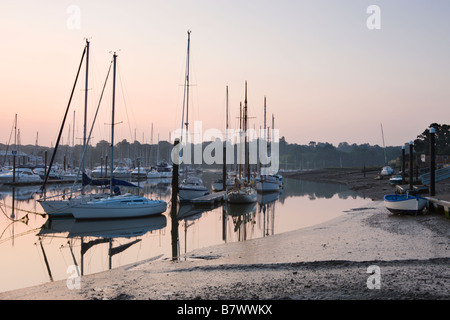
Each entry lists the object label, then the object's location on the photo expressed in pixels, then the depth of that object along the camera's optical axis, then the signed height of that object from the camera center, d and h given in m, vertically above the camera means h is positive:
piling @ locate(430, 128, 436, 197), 23.33 -0.19
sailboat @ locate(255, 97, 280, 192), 50.66 -3.54
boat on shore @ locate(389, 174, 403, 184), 46.82 -2.50
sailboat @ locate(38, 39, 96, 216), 25.78 -3.33
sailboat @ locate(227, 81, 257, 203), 35.38 -3.41
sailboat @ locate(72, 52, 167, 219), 24.91 -3.40
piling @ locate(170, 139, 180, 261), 25.68 -3.05
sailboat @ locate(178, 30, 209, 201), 36.66 -3.09
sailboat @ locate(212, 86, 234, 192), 51.00 -3.54
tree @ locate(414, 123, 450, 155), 75.62 +4.81
